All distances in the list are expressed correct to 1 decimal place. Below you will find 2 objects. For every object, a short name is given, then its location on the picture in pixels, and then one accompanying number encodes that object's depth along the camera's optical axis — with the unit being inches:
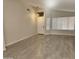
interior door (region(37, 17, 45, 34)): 169.7
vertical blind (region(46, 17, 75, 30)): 144.6
